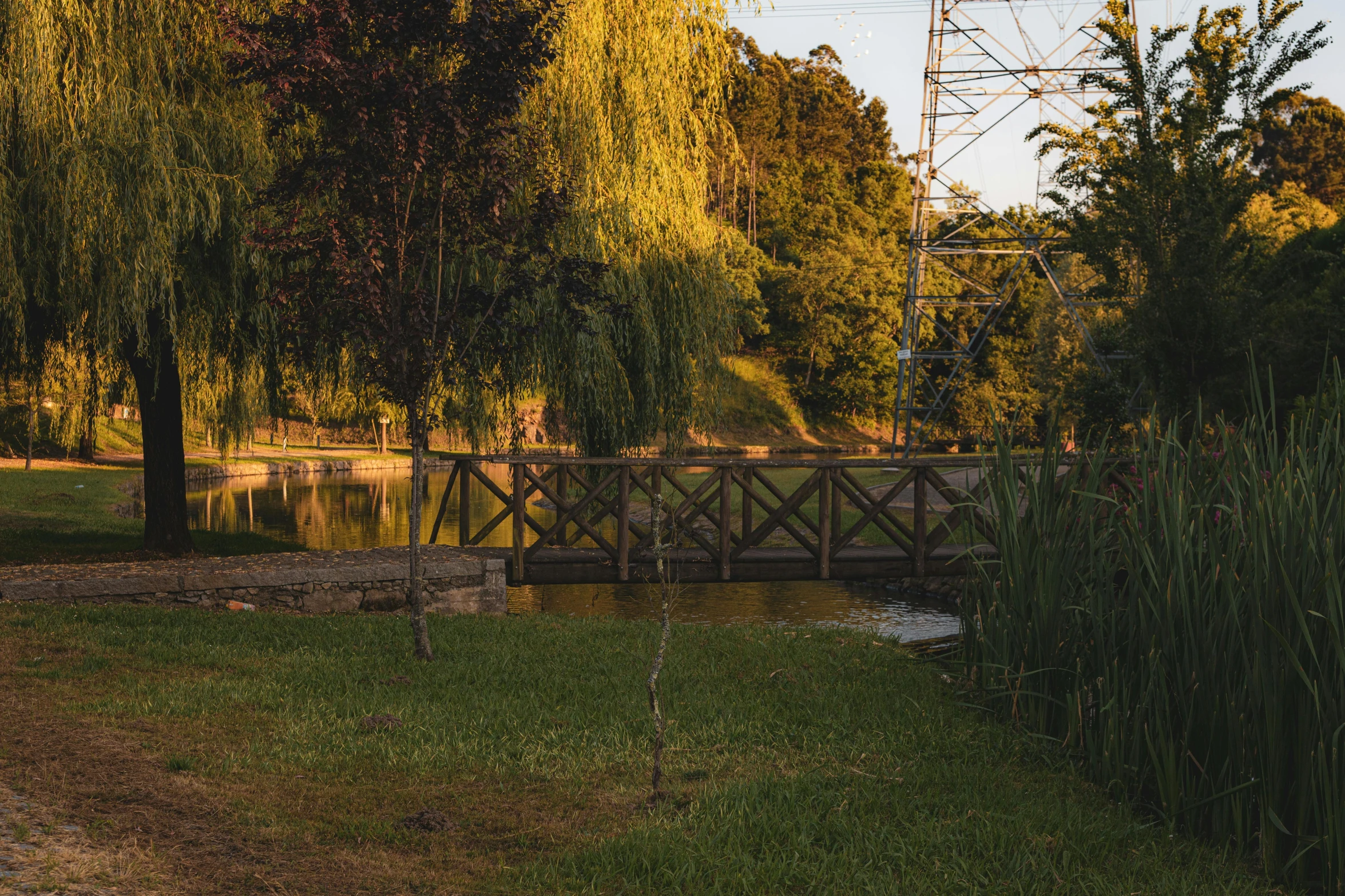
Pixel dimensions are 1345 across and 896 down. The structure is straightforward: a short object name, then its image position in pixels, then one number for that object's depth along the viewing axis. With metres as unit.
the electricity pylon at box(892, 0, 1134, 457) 24.56
